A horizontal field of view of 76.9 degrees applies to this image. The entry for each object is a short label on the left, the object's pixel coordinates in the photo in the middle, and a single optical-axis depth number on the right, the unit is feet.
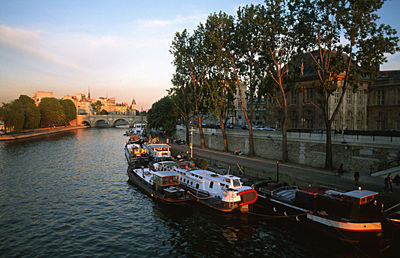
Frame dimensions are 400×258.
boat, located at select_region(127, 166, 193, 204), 77.59
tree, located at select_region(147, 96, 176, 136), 240.32
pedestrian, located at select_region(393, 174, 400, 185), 75.00
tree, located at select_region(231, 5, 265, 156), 112.27
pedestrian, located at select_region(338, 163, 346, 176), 92.30
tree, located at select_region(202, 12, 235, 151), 133.59
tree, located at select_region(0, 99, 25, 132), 263.72
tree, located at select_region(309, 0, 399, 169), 83.92
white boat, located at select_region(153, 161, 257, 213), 69.82
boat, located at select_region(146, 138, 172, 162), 132.46
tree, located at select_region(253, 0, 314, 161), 98.25
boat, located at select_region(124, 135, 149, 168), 125.41
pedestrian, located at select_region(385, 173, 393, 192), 70.39
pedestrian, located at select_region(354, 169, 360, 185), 77.81
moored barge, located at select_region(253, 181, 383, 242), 54.65
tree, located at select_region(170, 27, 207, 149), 159.86
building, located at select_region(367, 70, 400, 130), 155.53
